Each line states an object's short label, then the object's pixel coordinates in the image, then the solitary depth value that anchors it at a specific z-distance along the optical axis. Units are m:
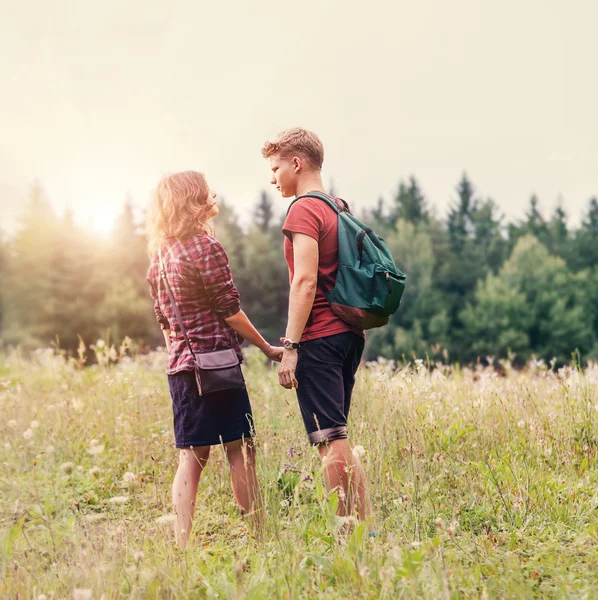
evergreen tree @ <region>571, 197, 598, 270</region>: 55.12
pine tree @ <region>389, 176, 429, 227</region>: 58.25
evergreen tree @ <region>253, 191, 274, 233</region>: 59.56
